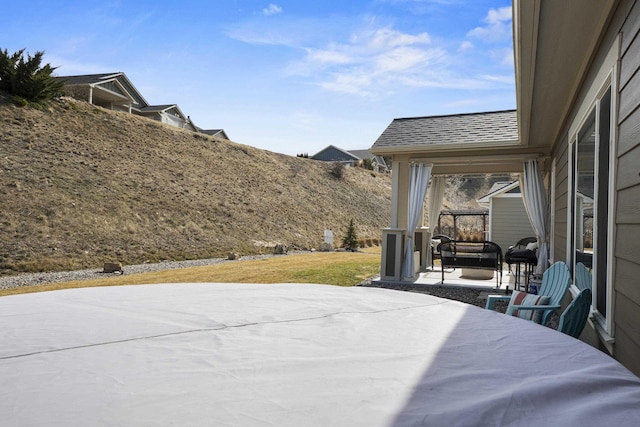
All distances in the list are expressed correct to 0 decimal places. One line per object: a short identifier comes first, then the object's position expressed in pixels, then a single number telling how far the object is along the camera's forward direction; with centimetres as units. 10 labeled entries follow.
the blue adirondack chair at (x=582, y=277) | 308
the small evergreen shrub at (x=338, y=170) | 2533
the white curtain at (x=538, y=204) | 673
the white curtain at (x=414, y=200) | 715
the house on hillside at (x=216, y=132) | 3044
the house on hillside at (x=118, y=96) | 1995
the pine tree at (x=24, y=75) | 1490
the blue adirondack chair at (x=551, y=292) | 273
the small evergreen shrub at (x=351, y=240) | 1562
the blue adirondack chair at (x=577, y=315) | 218
